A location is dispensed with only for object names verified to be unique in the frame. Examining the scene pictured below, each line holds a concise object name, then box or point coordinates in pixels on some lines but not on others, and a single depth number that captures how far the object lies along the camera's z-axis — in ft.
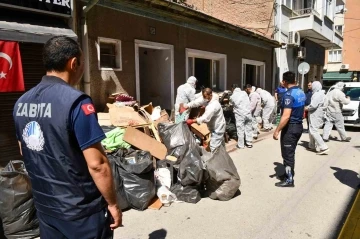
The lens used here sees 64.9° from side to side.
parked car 35.35
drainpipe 17.53
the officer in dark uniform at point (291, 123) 15.37
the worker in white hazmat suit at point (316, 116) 23.35
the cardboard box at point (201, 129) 20.72
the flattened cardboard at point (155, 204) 12.87
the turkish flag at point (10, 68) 13.41
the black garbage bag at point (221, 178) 13.55
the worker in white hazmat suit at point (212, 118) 18.67
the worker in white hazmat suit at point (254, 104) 29.90
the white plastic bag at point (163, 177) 13.97
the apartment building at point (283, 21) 44.98
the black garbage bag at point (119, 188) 12.20
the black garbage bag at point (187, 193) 13.55
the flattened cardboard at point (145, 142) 15.39
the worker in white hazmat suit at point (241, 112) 24.90
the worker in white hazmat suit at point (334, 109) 27.07
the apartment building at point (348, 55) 110.22
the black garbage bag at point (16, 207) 10.20
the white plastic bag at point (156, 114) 20.91
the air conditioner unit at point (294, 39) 46.68
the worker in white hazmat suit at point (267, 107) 32.89
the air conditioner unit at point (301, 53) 49.75
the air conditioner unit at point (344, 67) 107.59
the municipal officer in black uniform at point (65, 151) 5.26
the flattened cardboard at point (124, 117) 17.35
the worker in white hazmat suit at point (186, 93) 23.86
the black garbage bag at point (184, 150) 13.37
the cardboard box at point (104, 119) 17.46
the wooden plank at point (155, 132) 17.81
